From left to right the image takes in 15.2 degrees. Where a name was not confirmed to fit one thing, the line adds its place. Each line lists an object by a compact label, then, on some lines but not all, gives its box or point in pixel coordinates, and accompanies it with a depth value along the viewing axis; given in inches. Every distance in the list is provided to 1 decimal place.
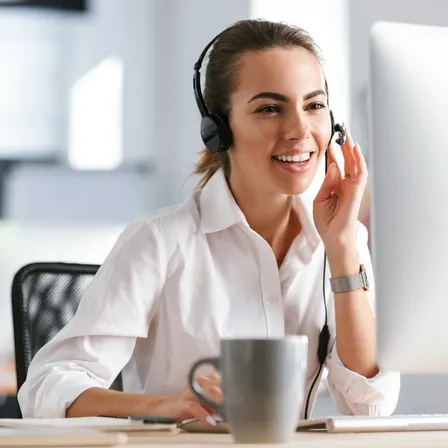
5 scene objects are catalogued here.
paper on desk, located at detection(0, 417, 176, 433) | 72.2
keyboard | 72.8
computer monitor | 70.2
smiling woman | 89.7
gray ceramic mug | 66.8
